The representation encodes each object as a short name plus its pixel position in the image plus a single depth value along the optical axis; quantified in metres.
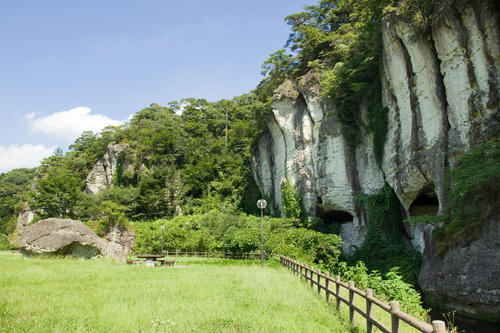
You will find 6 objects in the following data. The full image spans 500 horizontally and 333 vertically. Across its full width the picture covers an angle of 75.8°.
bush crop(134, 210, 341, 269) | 21.81
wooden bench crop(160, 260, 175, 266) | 17.05
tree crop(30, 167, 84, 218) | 40.84
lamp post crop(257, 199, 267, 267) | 17.62
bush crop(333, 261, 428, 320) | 10.31
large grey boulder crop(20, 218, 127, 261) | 16.78
